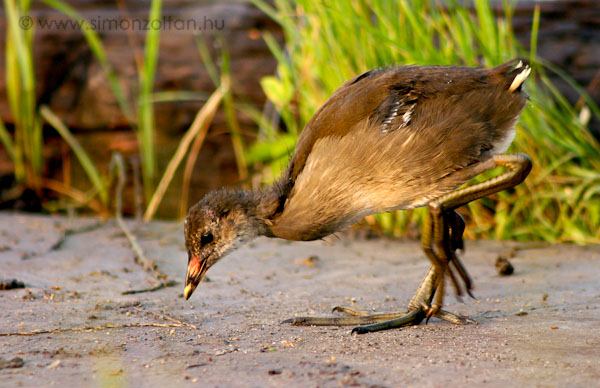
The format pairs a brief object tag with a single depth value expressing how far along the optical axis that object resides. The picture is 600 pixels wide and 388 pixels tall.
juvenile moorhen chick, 6.87
